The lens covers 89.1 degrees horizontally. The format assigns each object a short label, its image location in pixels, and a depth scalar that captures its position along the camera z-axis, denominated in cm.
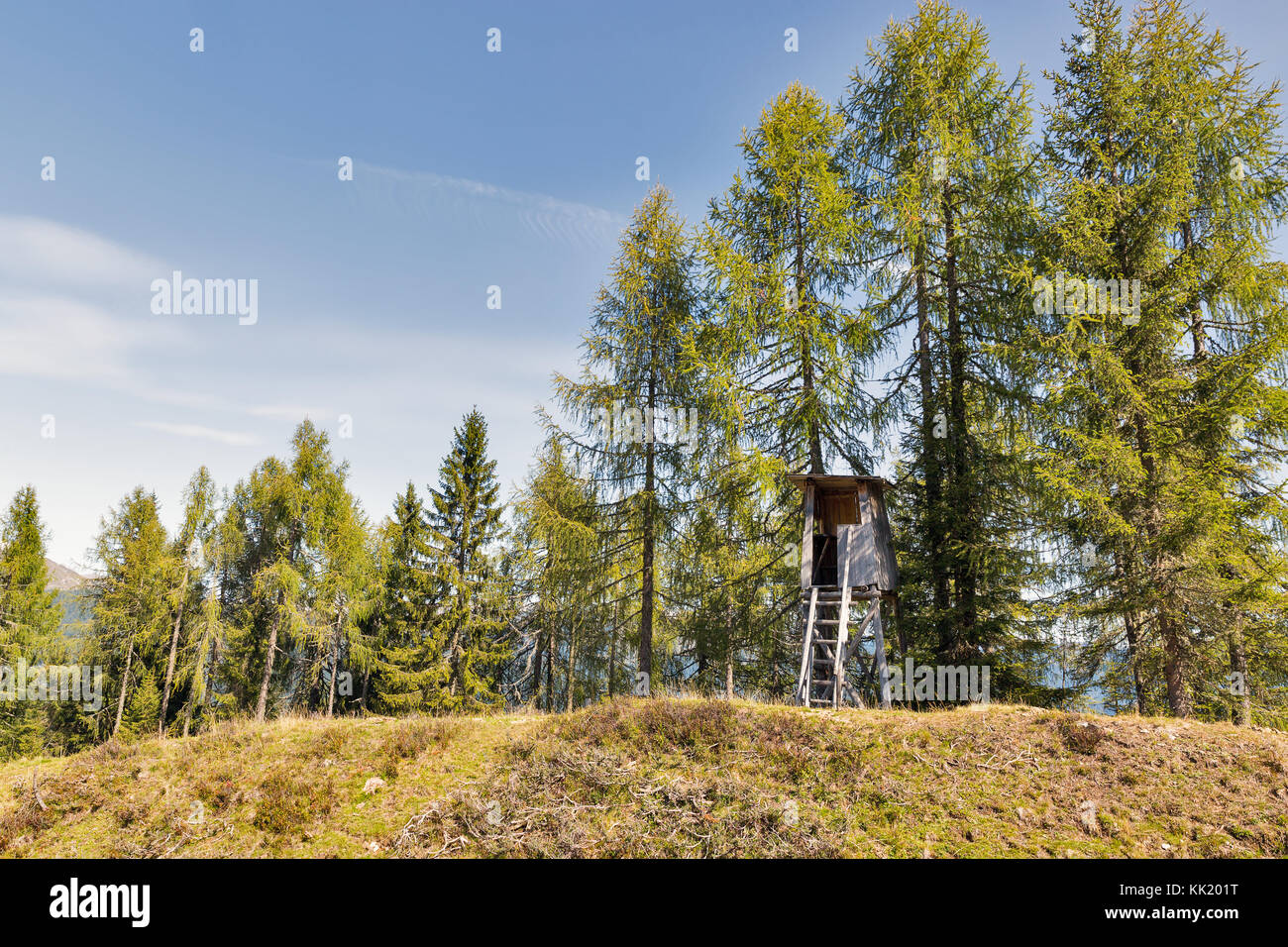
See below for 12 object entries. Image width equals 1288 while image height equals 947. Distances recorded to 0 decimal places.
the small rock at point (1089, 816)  691
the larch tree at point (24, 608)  2692
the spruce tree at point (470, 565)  2572
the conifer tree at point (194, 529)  2761
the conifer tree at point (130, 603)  2738
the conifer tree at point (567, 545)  1609
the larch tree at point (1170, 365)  1133
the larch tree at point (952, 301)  1358
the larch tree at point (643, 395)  1664
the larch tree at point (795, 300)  1434
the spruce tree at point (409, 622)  2527
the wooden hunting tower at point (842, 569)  1259
